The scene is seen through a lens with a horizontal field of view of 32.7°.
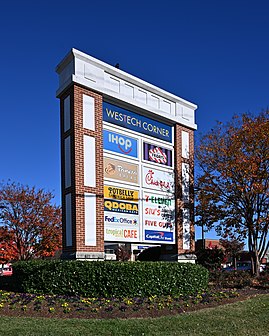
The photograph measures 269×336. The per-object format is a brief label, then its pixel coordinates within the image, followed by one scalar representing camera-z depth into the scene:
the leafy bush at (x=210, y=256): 18.92
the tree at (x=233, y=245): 31.08
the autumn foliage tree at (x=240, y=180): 16.83
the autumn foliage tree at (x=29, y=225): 27.78
